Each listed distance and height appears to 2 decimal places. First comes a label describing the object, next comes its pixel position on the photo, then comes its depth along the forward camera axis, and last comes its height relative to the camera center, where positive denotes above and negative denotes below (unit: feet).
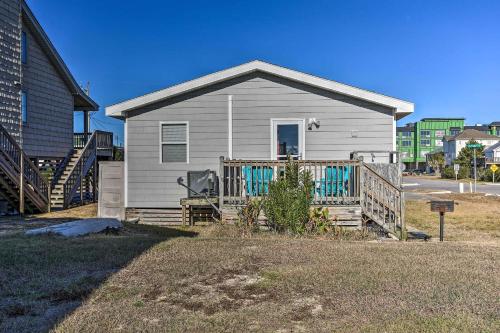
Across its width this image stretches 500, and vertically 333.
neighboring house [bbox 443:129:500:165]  225.56 +17.78
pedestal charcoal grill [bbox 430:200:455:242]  25.74 -2.25
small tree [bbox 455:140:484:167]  167.02 +6.54
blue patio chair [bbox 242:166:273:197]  29.40 -0.48
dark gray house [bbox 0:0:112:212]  43.19 +8.22
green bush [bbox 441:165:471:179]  155.74 -0.09
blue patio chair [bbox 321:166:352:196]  28.58 -0.59
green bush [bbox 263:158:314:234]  25.13 -1.85
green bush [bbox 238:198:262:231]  27.37 -2.88
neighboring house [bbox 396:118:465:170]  290.15 +26.07
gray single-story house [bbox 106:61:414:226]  33.14 +3.95
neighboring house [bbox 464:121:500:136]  277.44 +31.10
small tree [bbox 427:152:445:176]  215.31 +5.46
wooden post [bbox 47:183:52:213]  44.96 -3.40
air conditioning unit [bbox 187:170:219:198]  32.53 -0.84
